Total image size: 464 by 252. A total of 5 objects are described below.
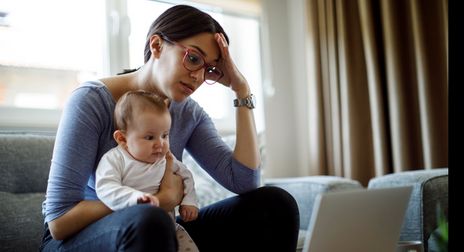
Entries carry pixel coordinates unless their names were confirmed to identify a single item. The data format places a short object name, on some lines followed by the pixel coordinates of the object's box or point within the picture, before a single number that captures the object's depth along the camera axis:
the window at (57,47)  2.06
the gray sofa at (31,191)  1.54
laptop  1.13
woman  1.10
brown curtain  2.34
